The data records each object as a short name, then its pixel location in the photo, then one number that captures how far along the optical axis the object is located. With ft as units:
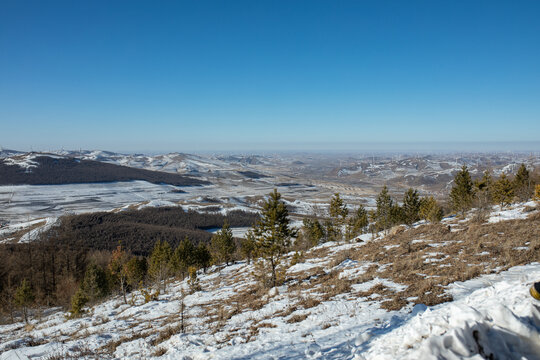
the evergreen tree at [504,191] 135.95
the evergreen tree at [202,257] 187.29
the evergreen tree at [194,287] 92.49
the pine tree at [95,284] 140.45
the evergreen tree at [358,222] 203.82
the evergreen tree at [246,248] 176.88
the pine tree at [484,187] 108.94
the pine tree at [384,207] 166.61
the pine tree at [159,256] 162.35
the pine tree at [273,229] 78.02
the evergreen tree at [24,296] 123.85
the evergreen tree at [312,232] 210.38
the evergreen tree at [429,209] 139.33
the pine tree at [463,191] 148.56
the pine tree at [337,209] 157.38
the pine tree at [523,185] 163.04
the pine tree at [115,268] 148.59
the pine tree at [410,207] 165.07
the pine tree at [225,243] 190.19
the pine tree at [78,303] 104.01
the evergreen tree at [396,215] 176.76
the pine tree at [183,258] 166.30
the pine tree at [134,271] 181.92
